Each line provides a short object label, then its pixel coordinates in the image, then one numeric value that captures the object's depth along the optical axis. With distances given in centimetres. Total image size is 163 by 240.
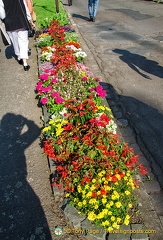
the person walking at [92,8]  1170
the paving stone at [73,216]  259
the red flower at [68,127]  355
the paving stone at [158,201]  285
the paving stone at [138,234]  246
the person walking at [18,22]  546
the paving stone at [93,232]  246
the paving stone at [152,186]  312
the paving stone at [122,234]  244
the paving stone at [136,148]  376
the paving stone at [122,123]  437
